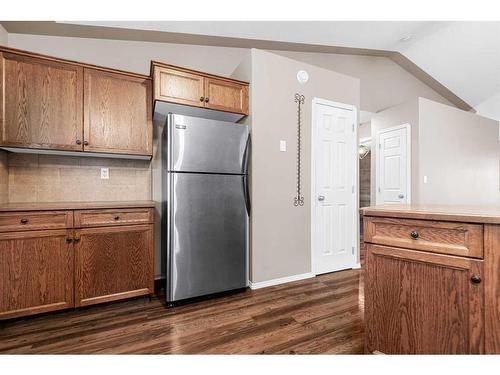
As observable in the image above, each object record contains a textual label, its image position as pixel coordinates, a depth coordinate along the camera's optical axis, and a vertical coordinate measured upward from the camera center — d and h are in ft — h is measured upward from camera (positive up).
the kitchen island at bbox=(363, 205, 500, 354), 3.13 -1.33
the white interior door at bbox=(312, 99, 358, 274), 9.41 +0.03
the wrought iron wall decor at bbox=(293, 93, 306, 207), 8.96 +1.42
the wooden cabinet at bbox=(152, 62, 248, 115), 7.12 +3.09
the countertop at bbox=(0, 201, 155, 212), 5.79 -0.43
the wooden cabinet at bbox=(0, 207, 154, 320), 5.77 -1.79
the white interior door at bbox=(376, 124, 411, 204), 13.48 +1.35
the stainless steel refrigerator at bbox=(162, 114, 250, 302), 6.76 -0.49
